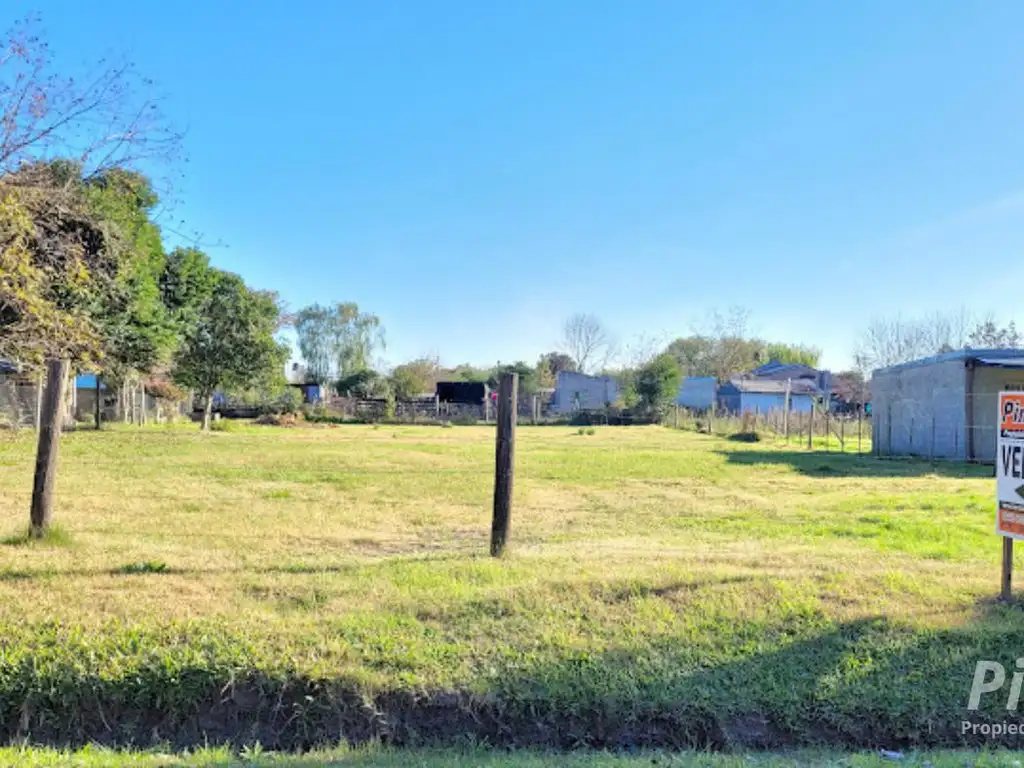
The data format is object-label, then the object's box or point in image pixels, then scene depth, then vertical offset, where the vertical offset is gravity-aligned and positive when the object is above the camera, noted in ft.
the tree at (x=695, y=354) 226.38 +20.70
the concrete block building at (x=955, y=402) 61.41 +2.03
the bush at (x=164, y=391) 117.80 +1.79
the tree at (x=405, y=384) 167.22 +5.87
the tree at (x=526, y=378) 179.63 +8.98
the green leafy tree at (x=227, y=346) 96.17 +7.98
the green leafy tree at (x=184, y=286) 85.87 +14.80
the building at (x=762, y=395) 171.63 +6.01
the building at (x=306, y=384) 178.46 +5.83
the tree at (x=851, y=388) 161.91 +8.67
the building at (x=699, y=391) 182.80 +6.92
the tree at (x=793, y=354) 265.54 +25.54
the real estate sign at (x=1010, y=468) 15.72 -0.97
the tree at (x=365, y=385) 168.45 +5.50
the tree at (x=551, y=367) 209.97 +15.43
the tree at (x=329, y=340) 199.41 +19.12
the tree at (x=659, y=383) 142.41 +6.75
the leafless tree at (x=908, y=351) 148.66 +16.05
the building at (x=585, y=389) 192.34 +7.05
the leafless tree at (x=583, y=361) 227.61 +17.29
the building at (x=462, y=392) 182.50 +4.90
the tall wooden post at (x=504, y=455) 20.12 -1.27
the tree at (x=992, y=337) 128.77 +16.98
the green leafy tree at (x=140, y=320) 42.53 +7.63
